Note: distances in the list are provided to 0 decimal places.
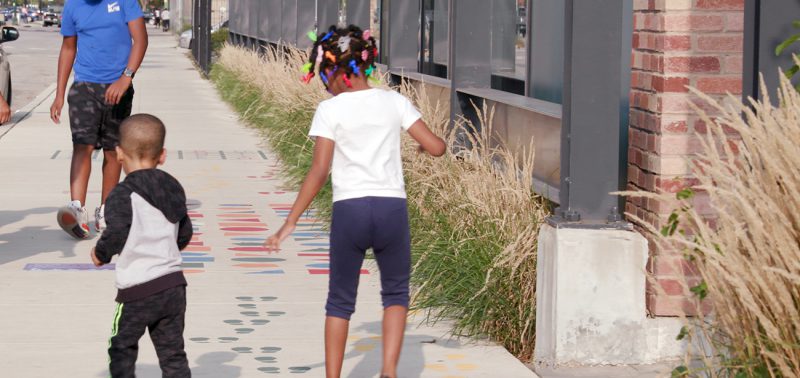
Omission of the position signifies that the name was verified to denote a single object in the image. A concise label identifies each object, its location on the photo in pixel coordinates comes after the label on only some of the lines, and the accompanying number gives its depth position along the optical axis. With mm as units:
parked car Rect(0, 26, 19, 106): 42812
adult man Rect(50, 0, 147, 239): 21109
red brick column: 13844
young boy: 10789
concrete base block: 13484
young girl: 11578
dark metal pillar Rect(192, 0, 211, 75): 76312
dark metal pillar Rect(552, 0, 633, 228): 13727
